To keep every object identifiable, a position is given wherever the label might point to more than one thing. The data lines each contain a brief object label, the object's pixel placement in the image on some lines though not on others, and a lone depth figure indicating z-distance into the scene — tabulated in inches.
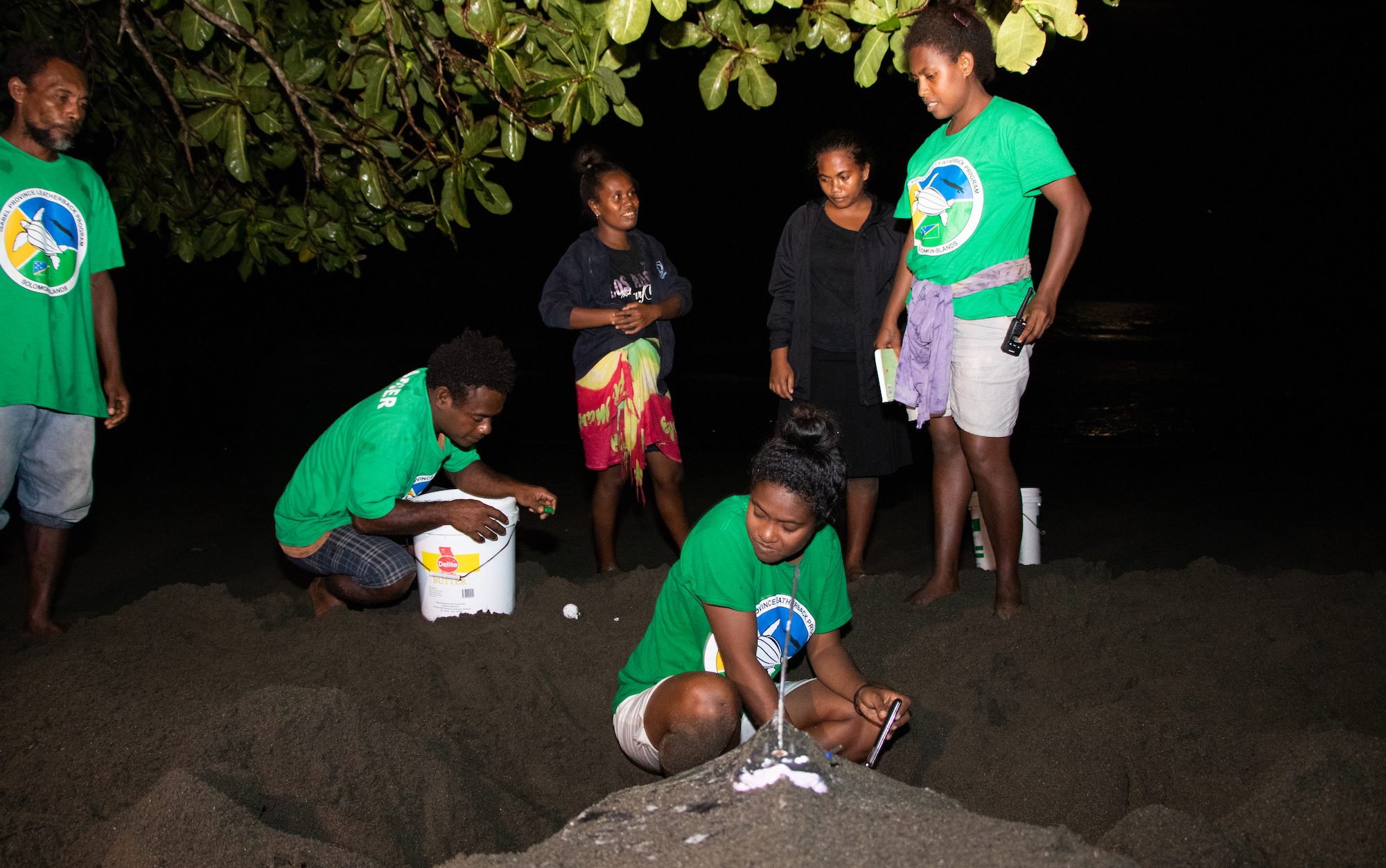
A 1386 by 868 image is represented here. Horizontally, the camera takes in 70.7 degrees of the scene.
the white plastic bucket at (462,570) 134.3
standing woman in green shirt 114.8
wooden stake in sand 93.7
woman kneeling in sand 91.3
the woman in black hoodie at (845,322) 148.9
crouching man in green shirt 126.7
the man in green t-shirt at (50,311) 120.1
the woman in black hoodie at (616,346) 158.7
